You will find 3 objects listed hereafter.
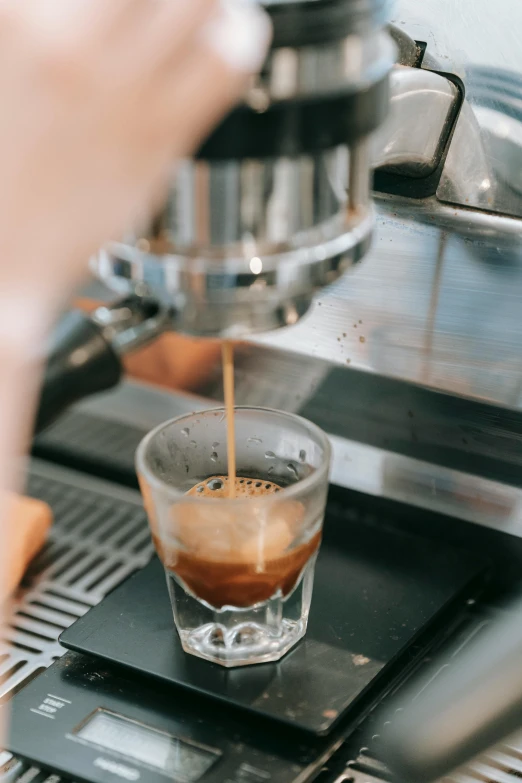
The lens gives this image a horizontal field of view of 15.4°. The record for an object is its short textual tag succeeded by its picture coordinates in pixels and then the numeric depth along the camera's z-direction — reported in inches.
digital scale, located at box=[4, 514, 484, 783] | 28.0
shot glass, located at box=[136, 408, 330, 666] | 28.5
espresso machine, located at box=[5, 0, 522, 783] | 24.0
